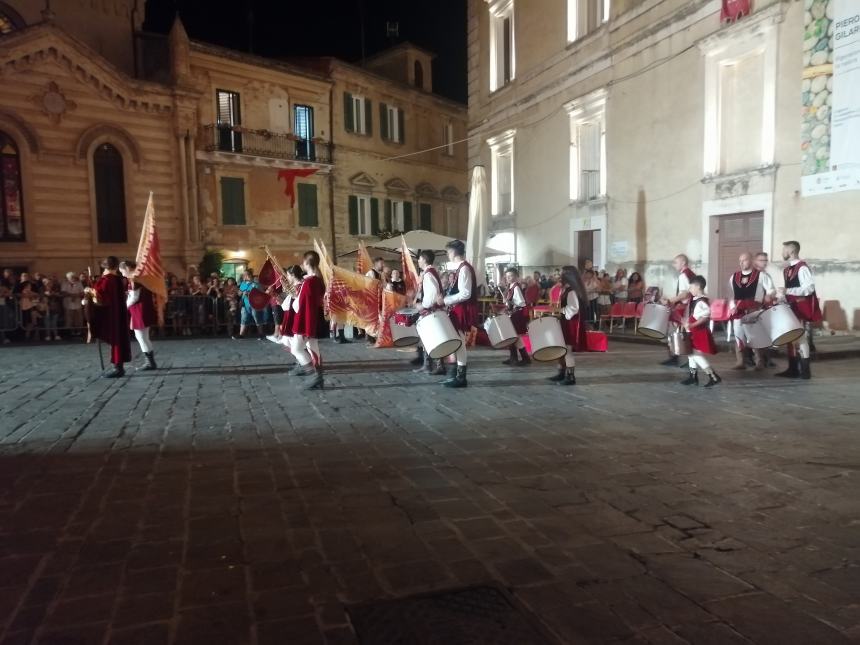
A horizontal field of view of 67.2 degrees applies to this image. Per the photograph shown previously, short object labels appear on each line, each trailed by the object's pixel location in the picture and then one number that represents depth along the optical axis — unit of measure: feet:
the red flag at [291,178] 93.78
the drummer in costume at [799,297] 28.39
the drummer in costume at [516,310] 33.14
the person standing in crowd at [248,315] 53.21
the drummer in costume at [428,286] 27.76
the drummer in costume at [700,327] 27.20
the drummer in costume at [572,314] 28.22
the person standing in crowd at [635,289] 54.65
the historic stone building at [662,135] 42.34
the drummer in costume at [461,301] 28.60
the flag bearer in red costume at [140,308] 33.76
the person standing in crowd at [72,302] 53.93
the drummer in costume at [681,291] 28.66
